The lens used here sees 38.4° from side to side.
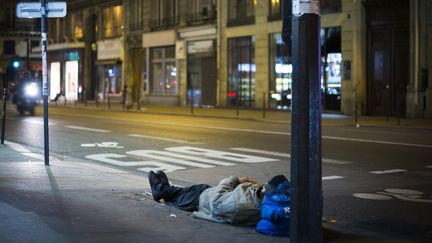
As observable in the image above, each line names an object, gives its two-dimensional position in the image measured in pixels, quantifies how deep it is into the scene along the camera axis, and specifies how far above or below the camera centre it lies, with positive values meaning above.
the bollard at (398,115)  21.93 -0.44
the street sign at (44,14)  11.09 +1.61
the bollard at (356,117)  23.21 -0.54
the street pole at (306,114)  5.54 -0.10
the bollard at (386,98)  26.73 +0.22
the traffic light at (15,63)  18.49 +1.18
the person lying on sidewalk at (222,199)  6.77 -1.14
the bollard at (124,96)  36.47 +0.41
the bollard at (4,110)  13.63 -0.17
